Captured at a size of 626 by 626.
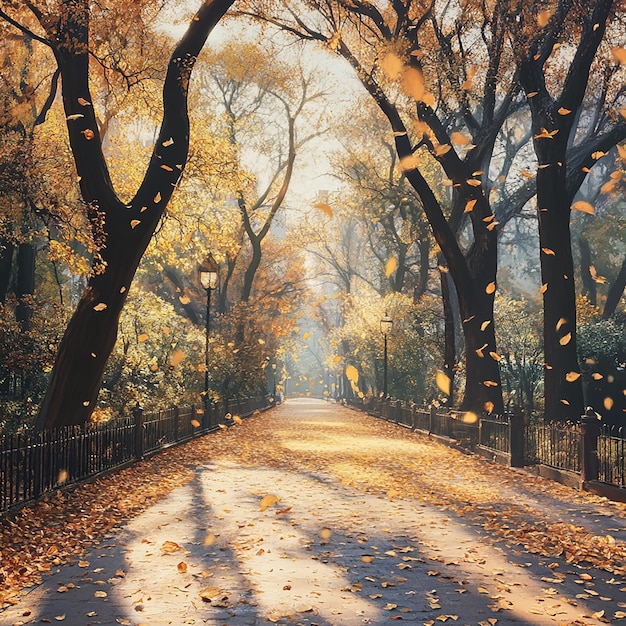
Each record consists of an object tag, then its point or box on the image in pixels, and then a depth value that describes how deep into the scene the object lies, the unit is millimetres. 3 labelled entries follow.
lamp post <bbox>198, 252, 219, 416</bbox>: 30312
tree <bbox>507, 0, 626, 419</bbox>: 19516
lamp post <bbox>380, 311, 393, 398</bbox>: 46438
